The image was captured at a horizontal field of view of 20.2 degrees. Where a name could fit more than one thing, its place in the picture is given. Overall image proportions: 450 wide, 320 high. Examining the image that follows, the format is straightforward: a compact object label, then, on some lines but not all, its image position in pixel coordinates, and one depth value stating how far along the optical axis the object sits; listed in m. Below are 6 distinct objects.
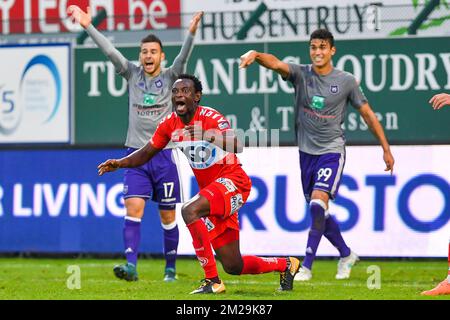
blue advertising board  15.70
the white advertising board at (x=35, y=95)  16.34
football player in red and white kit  10.09
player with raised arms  12.21
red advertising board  16.67
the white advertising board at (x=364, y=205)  14.75
